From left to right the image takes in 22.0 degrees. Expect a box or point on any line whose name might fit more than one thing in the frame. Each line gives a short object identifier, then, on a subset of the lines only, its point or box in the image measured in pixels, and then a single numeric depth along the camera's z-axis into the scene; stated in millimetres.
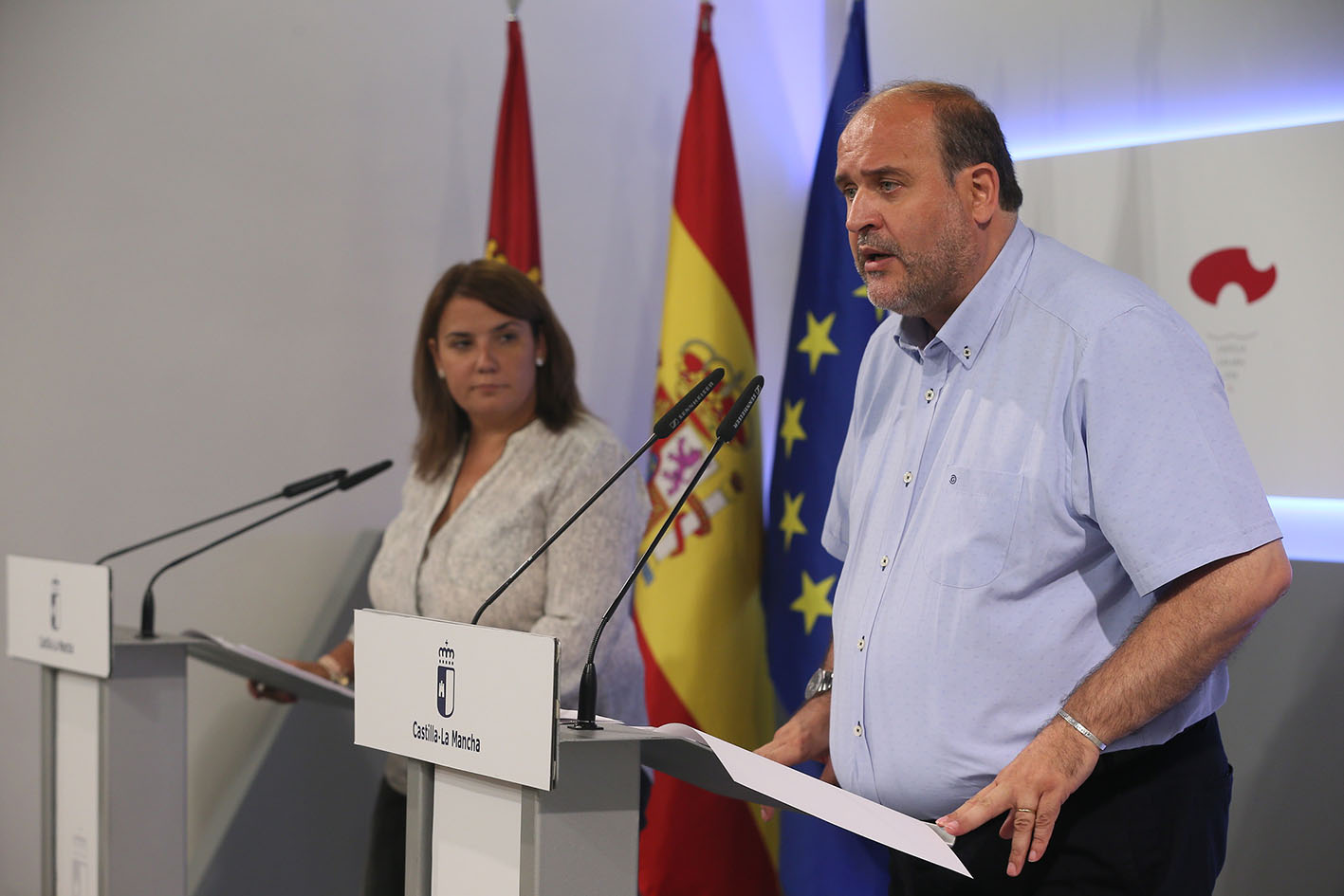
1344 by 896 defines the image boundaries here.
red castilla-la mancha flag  5024
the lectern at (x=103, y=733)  3817
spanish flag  4803
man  3300
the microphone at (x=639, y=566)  3206
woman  4002
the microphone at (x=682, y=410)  3316
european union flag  4726
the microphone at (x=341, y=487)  3928
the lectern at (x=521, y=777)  3115
